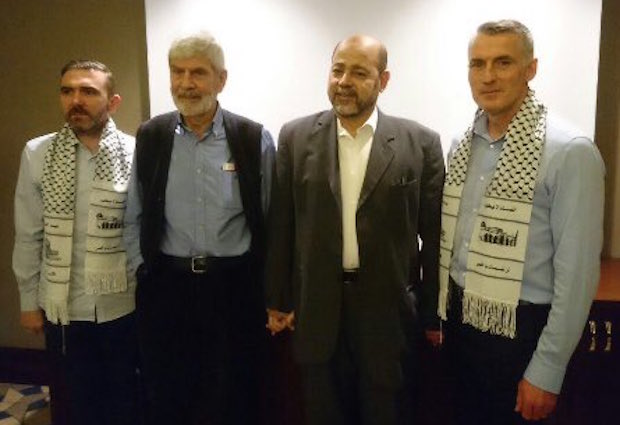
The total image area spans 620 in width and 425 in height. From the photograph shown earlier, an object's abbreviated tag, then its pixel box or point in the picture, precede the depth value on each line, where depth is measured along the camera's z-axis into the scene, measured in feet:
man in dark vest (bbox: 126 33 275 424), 7.00
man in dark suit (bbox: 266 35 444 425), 6.24
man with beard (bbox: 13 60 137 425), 7.27
